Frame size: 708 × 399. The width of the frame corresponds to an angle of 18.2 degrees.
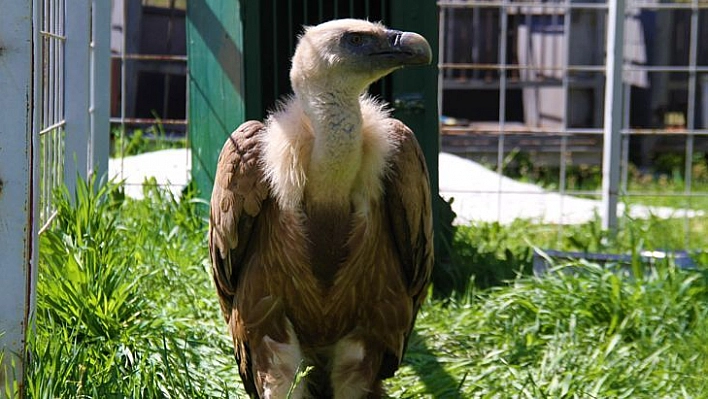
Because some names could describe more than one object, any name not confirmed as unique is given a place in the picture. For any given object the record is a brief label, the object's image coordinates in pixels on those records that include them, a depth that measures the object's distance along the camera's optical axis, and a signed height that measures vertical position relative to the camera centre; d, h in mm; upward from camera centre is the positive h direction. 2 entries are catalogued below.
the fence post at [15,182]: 6485 -545
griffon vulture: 7155 -744
